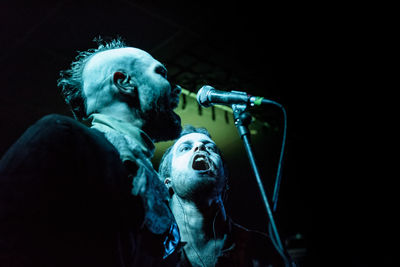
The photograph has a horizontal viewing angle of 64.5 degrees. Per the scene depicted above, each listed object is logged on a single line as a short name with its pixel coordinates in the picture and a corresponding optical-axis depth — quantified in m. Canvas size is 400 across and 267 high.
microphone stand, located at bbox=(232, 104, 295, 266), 1.17
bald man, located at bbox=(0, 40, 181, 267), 0.82
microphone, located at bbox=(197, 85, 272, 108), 1.51
